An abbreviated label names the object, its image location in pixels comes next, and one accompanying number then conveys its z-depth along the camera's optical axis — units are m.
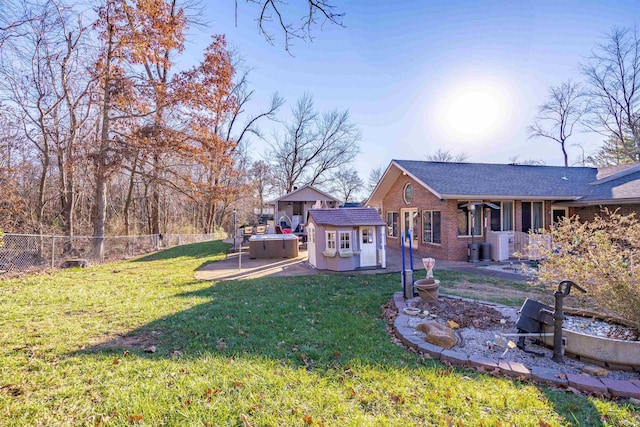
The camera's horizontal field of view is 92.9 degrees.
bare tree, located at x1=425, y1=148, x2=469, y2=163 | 40.75
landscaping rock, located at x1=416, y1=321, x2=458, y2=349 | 3.87
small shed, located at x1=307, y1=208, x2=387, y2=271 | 9.73
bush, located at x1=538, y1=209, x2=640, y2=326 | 3.68
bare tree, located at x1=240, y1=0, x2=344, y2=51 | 3.26
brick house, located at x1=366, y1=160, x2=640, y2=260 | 12.13
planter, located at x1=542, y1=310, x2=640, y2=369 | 3.32
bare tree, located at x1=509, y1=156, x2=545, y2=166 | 33.89
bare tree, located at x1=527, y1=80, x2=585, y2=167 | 27.30
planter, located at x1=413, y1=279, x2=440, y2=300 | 5.81
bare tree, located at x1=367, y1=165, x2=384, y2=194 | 45.31
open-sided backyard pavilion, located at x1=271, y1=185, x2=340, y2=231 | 21.83
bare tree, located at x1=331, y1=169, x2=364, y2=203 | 39.00
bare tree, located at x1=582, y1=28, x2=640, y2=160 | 22.09
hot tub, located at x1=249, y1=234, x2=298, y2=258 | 13.01
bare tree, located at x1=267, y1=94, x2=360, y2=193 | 34.72
